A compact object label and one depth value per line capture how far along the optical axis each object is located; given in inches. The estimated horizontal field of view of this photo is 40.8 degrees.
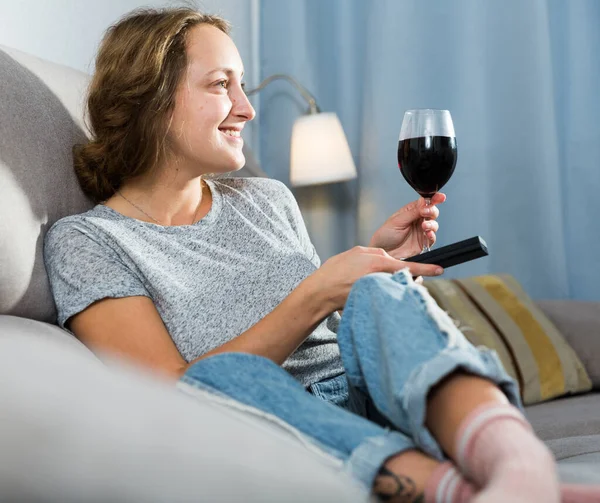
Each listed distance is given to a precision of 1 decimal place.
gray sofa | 23.6
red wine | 51.2
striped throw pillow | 71.2
